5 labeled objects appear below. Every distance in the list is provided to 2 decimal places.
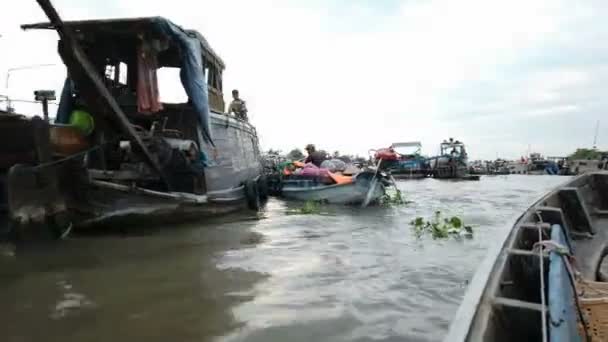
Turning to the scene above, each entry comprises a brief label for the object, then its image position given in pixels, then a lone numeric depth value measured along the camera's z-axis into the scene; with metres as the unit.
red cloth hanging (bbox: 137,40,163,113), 7.63
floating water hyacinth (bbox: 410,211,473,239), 7.92
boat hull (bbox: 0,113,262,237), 6.26
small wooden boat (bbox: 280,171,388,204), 12.27
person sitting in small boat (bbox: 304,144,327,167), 15.43
